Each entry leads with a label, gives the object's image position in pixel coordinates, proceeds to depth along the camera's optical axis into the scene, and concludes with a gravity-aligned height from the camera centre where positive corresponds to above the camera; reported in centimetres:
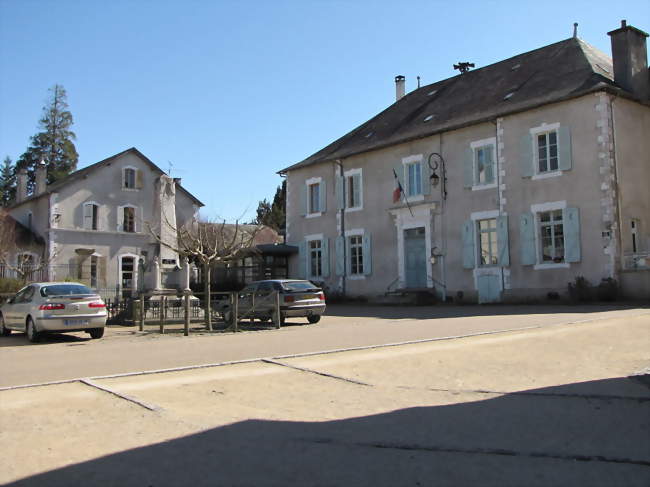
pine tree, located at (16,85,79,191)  5491 +1344
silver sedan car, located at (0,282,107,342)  1320 -30
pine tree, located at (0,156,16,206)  5990 +1142
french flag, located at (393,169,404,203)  2667 +412
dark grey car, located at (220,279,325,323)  1662 -26
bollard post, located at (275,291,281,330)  1556 -45
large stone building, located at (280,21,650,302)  2064 +385
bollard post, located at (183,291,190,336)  1431 -51
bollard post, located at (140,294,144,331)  1505 -42
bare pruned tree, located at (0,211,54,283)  2989 +270
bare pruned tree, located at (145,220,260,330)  1575 +114
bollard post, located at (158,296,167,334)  1504 -57
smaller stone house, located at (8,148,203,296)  3472 +450
